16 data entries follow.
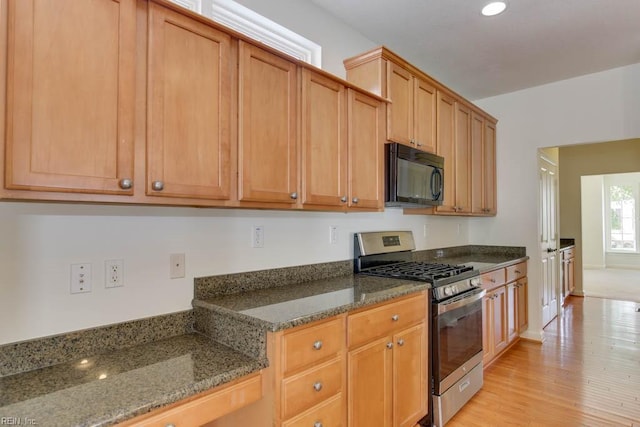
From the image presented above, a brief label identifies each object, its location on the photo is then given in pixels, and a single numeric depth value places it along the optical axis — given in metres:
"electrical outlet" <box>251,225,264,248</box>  2.03
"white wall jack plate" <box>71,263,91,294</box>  1.38
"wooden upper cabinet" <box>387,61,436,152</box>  2.50
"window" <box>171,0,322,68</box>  1.91
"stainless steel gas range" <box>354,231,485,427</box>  2.28
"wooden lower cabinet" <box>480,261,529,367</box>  3.08
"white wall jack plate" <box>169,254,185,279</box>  1.67
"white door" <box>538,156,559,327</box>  4.13
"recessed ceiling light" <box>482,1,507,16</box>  2.37
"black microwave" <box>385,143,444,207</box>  2.43
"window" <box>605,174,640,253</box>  9.12
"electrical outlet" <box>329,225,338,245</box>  2.52
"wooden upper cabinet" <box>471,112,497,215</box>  3.71
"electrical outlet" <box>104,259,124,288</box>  1.46
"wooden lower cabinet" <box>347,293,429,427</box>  1.76
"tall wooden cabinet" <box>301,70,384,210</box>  1.91
